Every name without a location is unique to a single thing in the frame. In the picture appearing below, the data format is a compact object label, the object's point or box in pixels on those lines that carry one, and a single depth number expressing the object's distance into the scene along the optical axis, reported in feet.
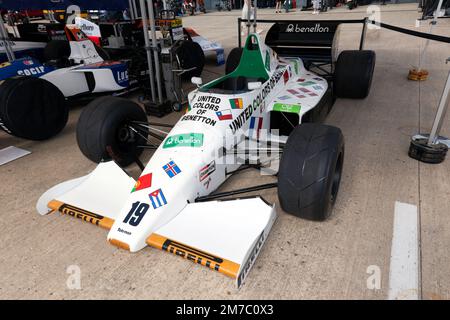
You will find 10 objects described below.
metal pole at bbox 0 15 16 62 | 17.39
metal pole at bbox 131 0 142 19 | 24.78
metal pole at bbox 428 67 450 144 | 9.33
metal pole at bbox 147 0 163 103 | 13.95
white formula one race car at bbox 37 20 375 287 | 6.55
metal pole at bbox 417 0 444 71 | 16.39
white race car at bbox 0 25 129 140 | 11.76
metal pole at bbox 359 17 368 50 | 15.65
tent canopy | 19.49
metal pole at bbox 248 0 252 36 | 18.98
